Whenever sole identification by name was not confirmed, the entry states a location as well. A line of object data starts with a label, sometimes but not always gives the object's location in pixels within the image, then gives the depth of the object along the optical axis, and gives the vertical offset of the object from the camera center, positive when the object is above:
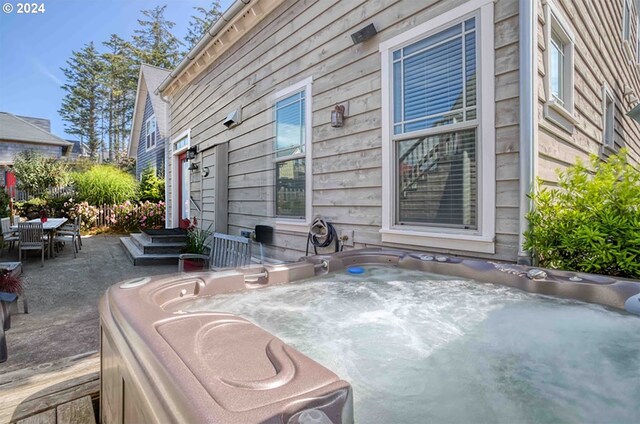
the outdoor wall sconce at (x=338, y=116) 3.39 +0.91
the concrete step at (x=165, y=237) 6.29 -0.54
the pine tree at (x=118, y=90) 20.00 +7.13
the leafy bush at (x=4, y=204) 7.14 +0.06
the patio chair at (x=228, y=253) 3.67 -0.50
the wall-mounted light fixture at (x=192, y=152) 6.61 +1.06
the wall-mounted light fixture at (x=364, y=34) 3.08 +1.57
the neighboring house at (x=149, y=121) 12.61 +3.51
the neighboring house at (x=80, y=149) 22.34 +3.83
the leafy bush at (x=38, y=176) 11.27 +1.02
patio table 6.01 -0.37
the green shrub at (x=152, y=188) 11.68 +0.67
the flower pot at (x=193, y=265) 4.77 -0.80
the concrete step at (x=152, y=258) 5.79 -0.86
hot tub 0.78 -0.55
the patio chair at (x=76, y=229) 6.83 -0.44
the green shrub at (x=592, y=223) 1.95 -0.08
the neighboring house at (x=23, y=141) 15.66 +3.09
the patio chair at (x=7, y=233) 6.01 -0.48
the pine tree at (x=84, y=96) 20.30 +6.79
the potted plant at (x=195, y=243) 4.80 -0.57
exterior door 7.61 +0.44
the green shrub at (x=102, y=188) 10.48 +0.60
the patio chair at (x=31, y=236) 5.61 -0.47
